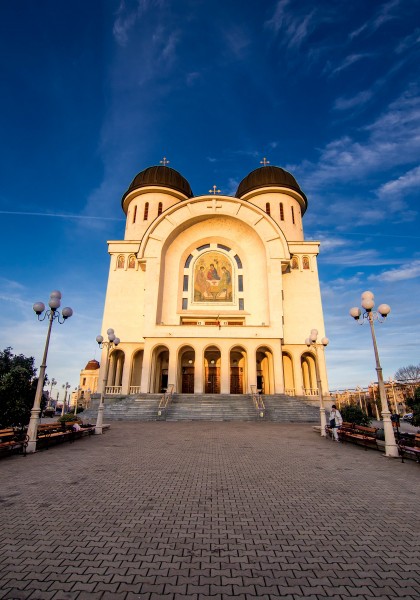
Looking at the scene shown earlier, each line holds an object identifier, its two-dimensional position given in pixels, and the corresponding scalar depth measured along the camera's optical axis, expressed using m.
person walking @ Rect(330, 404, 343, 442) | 11.11
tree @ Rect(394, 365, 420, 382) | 57.31
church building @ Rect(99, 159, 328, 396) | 25.70
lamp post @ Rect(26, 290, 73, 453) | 9.11
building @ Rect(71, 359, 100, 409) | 69.89
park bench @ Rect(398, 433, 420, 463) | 7.75
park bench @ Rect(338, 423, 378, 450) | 9.85
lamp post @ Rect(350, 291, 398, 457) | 8.73
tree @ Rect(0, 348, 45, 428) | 11.59
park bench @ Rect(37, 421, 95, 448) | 9.78
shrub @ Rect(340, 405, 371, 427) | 13.03
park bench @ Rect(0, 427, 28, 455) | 8.26
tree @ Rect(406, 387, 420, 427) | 10.63
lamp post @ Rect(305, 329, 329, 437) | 12.51
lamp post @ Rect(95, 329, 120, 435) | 12.96
